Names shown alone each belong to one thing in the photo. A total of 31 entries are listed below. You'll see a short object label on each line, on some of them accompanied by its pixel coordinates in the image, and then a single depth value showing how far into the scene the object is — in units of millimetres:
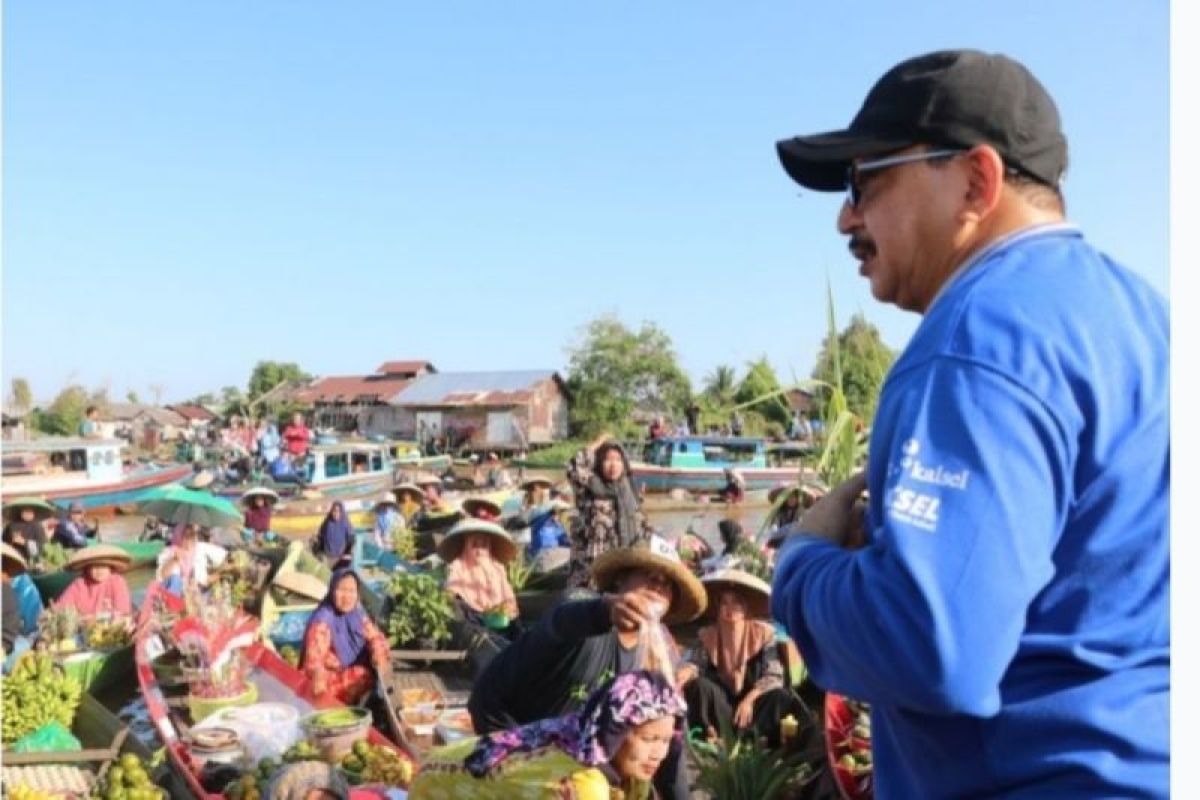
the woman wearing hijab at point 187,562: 9297
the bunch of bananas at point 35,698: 5414
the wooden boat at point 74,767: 4754
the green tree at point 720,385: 41750
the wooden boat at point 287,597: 8107
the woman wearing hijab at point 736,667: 4906
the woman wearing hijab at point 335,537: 12141
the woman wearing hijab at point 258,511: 13914
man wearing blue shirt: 892
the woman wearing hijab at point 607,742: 2725
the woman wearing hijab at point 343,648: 6258
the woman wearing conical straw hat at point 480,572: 7871
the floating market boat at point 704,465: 25812
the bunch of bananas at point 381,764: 4461
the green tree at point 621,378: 46625
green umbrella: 10828
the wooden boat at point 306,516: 18422
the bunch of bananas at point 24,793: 4066
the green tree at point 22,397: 37081
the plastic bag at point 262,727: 4828
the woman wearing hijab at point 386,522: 12289
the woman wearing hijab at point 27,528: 10578
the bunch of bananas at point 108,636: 7781
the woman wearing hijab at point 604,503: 7508
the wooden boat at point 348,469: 23281
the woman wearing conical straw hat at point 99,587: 8117
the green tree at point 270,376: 61406
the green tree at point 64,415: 44719
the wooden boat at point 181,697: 4824
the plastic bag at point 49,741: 5180
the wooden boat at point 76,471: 20531
